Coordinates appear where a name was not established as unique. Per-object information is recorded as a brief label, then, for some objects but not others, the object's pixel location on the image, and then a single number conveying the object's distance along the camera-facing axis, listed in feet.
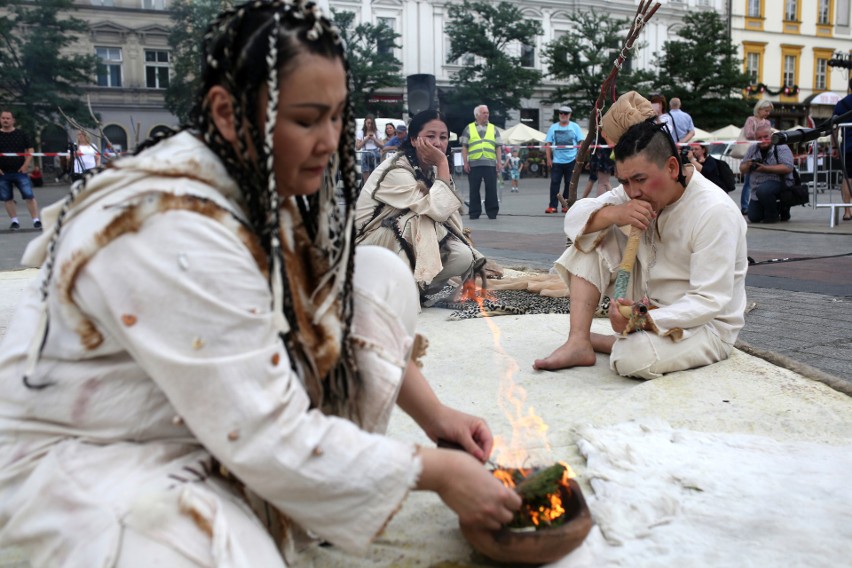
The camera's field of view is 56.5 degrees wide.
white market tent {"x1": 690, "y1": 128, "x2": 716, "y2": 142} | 86.50
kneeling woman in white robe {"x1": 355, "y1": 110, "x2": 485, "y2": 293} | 16.37
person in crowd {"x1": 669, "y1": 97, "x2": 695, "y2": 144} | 37.49
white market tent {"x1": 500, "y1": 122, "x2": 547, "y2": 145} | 98.78
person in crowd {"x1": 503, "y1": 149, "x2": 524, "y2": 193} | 76.02
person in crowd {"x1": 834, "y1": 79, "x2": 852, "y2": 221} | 31.58
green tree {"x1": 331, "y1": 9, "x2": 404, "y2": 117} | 116.88
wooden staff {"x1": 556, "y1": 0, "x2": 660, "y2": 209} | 14.08
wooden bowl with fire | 5.75
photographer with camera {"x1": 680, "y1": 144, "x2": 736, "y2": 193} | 18.95
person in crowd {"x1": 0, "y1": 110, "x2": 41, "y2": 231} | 38.40
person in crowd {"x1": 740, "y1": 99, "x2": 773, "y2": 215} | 37.35
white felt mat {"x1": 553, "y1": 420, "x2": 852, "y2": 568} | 6.20
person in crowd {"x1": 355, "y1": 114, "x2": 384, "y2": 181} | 50.55
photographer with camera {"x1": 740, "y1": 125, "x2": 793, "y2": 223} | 34.37
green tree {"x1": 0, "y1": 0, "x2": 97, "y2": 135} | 96.37
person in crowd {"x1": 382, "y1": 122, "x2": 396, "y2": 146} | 53.05
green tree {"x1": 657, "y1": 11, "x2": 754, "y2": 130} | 108.78
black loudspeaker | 57.93
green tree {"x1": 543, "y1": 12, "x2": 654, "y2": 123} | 112.27
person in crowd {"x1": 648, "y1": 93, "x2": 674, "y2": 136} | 32.76
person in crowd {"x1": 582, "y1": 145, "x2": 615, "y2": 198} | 38.77
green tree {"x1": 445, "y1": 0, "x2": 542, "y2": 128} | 119.96
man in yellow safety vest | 40.40
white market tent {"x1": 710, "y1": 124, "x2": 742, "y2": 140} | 96.35
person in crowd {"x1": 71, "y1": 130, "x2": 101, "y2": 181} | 48.44
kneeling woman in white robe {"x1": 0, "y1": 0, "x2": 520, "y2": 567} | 4.38
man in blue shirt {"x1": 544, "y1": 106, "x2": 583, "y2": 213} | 42.19
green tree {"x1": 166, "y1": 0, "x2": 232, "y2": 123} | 86.35
